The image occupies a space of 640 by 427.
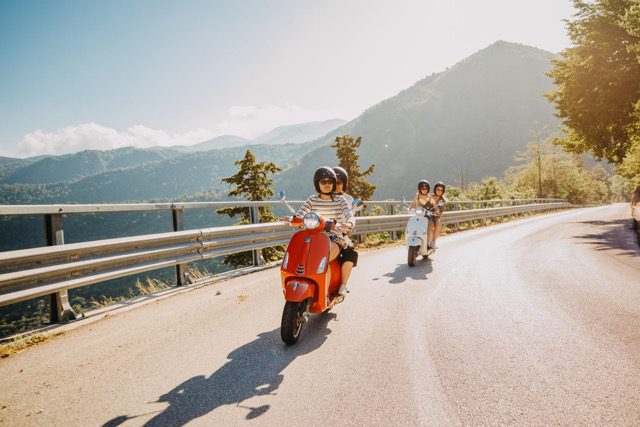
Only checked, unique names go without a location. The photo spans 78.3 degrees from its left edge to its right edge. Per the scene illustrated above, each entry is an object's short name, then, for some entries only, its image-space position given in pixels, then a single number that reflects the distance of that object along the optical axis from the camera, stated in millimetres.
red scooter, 3869
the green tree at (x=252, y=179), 31812
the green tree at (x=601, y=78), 15531
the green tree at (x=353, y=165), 39631
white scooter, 8188
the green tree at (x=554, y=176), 63306
